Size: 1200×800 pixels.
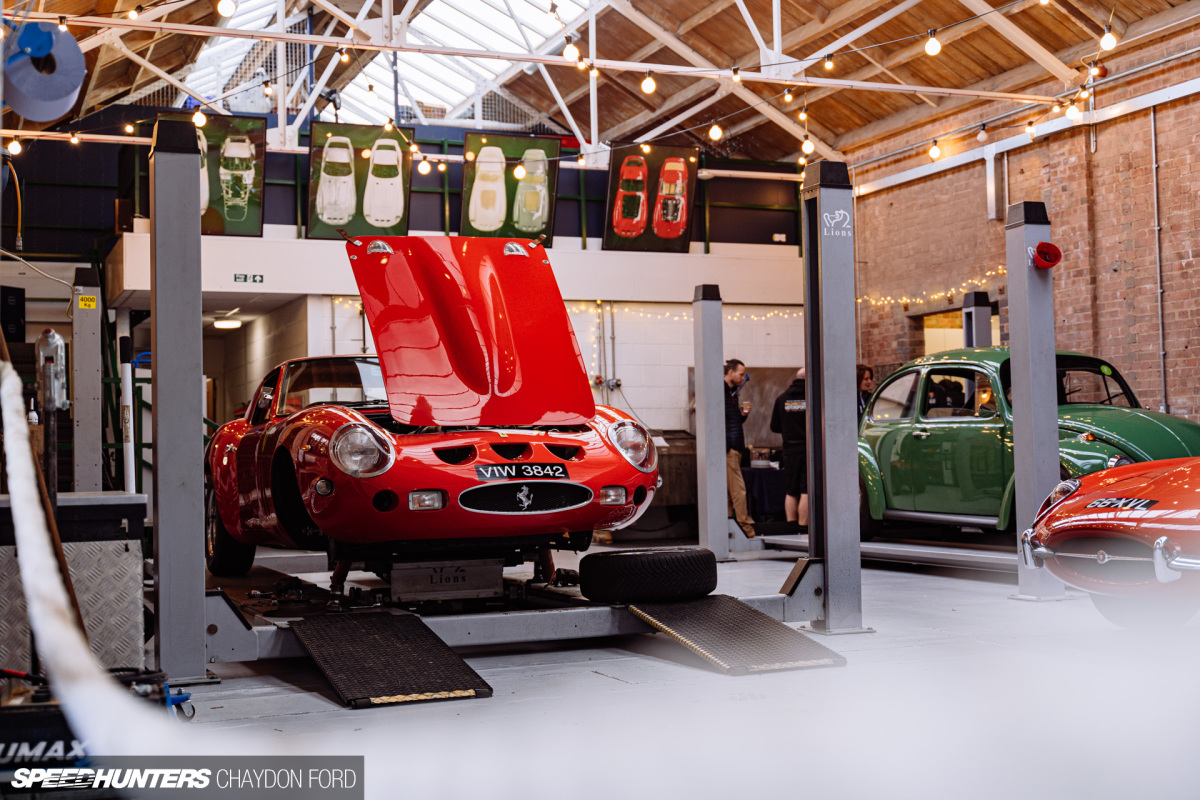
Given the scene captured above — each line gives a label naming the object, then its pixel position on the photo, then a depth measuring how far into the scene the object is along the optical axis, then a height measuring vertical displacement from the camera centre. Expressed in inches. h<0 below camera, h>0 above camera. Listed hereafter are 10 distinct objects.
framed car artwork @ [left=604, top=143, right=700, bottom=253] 670.5 +135.6
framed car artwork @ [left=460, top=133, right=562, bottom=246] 643.5 +139.0
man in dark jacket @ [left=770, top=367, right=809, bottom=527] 399.5 -5.0
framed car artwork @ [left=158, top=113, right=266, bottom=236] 597.0 +138.0
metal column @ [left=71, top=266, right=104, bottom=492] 343.0 +17.0
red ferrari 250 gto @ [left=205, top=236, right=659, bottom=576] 198.8 -2.7
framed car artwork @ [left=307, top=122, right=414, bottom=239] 617.3 +139.1
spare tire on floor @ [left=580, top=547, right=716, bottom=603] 206.4 -29.7
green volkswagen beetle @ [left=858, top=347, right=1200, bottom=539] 291.1 -6.7
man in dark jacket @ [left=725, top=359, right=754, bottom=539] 426.9 -8.0
